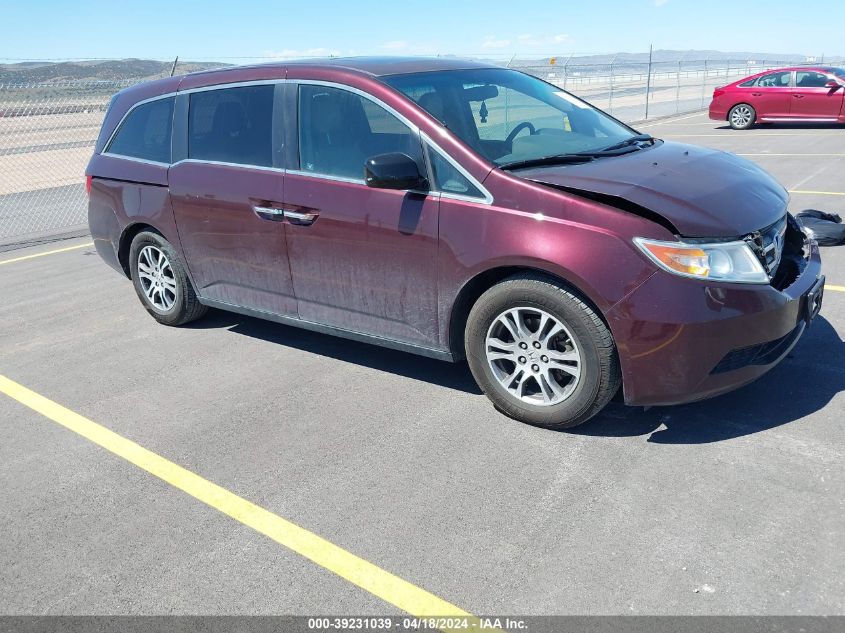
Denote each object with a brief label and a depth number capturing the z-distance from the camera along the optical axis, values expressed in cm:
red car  1791
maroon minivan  355
